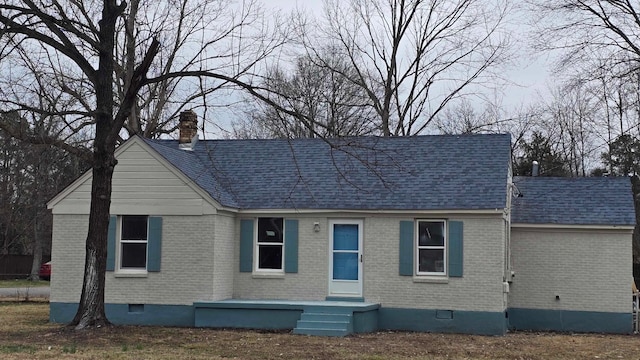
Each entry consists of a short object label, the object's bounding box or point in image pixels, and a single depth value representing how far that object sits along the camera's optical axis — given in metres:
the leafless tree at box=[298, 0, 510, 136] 38.62
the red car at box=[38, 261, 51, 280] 45.38
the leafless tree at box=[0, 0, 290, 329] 16.31
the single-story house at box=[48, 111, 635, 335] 18.94
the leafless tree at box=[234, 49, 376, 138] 39.78
